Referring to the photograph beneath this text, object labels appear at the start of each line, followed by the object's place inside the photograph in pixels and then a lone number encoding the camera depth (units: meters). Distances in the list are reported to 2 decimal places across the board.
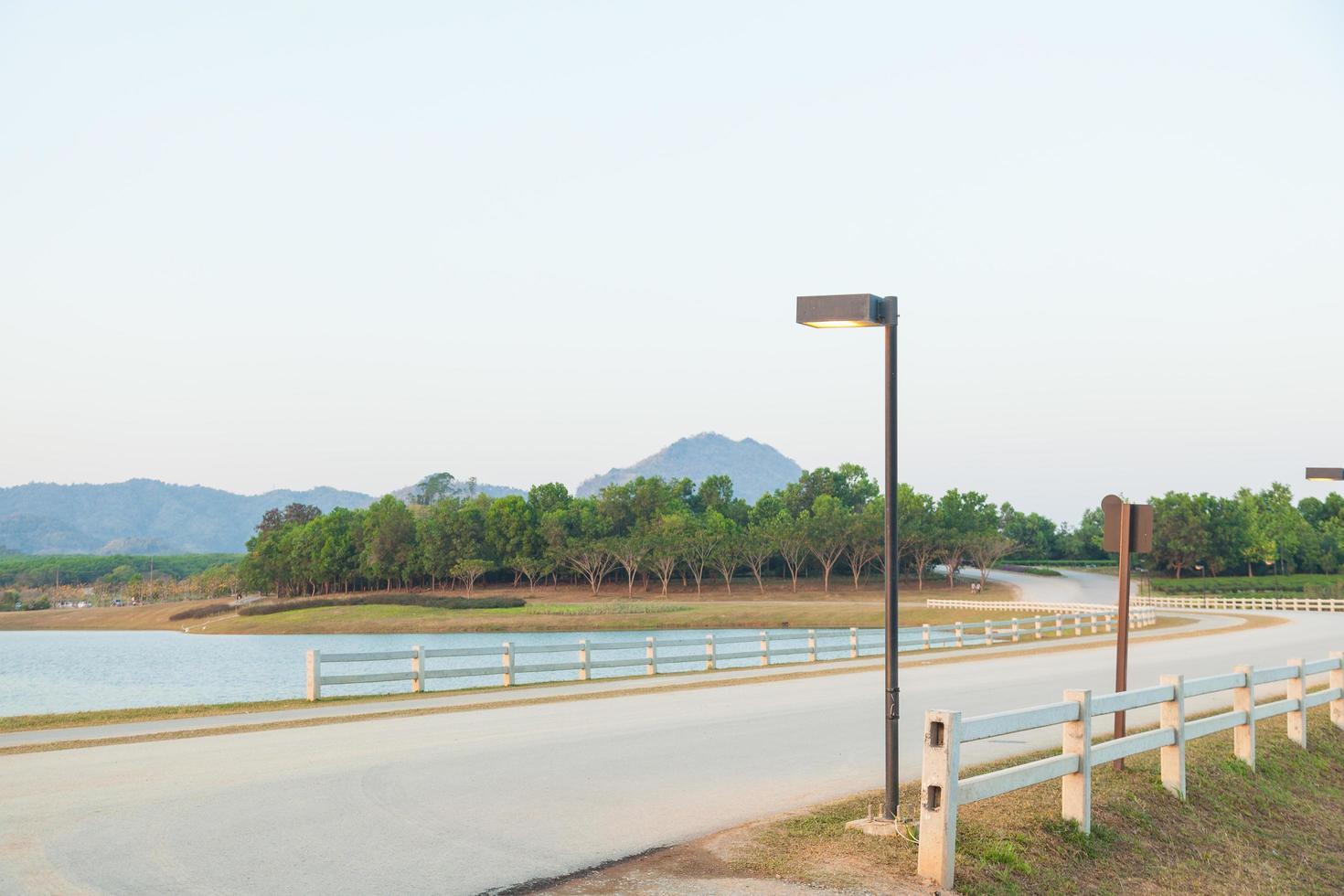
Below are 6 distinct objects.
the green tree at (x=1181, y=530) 131.38
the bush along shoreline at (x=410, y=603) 114.44
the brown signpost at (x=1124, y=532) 12.52
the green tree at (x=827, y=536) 123.69
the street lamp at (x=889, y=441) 9.59
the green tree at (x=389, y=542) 139.62
